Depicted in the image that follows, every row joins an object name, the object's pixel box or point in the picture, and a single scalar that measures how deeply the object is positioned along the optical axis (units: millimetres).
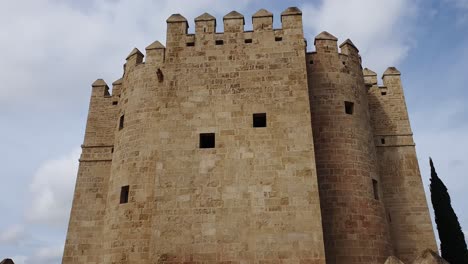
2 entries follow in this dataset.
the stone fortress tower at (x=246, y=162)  12070
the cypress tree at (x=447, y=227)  15570
